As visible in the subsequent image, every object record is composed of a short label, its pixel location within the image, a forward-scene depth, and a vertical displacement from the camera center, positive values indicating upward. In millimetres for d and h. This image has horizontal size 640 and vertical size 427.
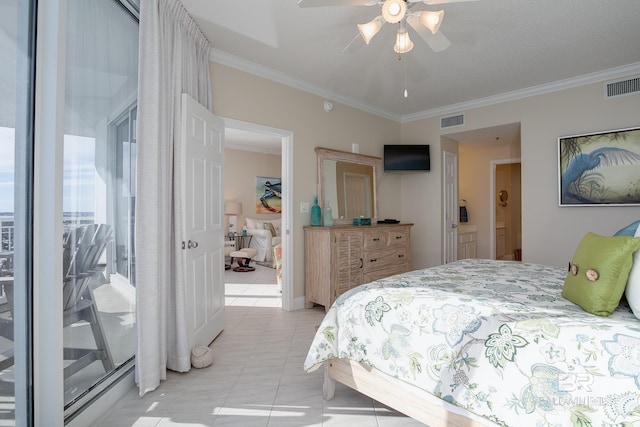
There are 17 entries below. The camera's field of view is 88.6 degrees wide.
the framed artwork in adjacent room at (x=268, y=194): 8016 +586
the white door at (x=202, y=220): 2465 -16
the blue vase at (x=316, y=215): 3941 +33
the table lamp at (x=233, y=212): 7281 +135
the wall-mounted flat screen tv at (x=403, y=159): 4973 +885
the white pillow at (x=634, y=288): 1302 -290
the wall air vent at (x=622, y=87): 3443 +1384
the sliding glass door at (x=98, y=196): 1701 +132
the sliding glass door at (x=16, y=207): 1291 +51
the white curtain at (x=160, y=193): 2039 +169
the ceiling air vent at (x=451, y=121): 4734 +1412
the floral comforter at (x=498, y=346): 1088 -526
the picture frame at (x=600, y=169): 3457 +531
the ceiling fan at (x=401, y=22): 1919 +1238
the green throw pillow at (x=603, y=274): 1359 -249
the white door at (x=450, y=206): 5070 +179
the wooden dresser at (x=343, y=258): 3633 -475
